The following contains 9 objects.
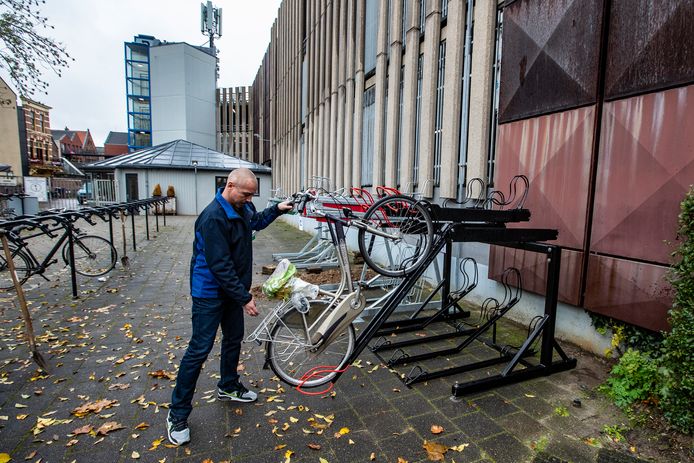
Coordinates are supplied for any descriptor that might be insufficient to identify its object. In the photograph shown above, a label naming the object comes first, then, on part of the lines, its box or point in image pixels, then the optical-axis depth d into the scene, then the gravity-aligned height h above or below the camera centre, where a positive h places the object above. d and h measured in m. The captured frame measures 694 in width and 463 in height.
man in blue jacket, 2.56 -0.54
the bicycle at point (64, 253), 5.46 -1.09
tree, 6.82 +2.77
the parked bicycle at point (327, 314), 3.13 -0.94
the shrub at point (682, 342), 2.57 -0.92
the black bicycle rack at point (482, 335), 3.32 -1.37
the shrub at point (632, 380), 3.13 -1.48
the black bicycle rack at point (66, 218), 4.61 -0.35
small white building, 23.05 +1.45
